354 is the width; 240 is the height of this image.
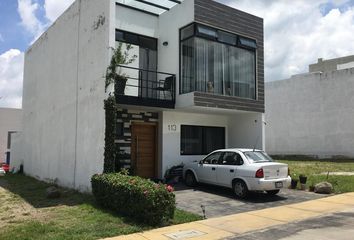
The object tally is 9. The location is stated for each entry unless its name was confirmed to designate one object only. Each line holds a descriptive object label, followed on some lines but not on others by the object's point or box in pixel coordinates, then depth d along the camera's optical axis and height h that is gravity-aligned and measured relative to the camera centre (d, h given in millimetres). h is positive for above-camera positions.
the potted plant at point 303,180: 14070 -1114
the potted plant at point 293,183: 14234 -1247
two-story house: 13234 +2545
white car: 11602 -707
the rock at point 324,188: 13195 -1325
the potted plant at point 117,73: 12125 +2513
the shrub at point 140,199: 8586 -1191
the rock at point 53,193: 12094 -1443
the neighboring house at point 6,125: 37741 +2409
